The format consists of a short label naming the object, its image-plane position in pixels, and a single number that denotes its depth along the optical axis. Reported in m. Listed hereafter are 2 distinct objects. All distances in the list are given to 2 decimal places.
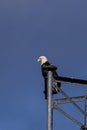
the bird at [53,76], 24.41
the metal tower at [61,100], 23.95
